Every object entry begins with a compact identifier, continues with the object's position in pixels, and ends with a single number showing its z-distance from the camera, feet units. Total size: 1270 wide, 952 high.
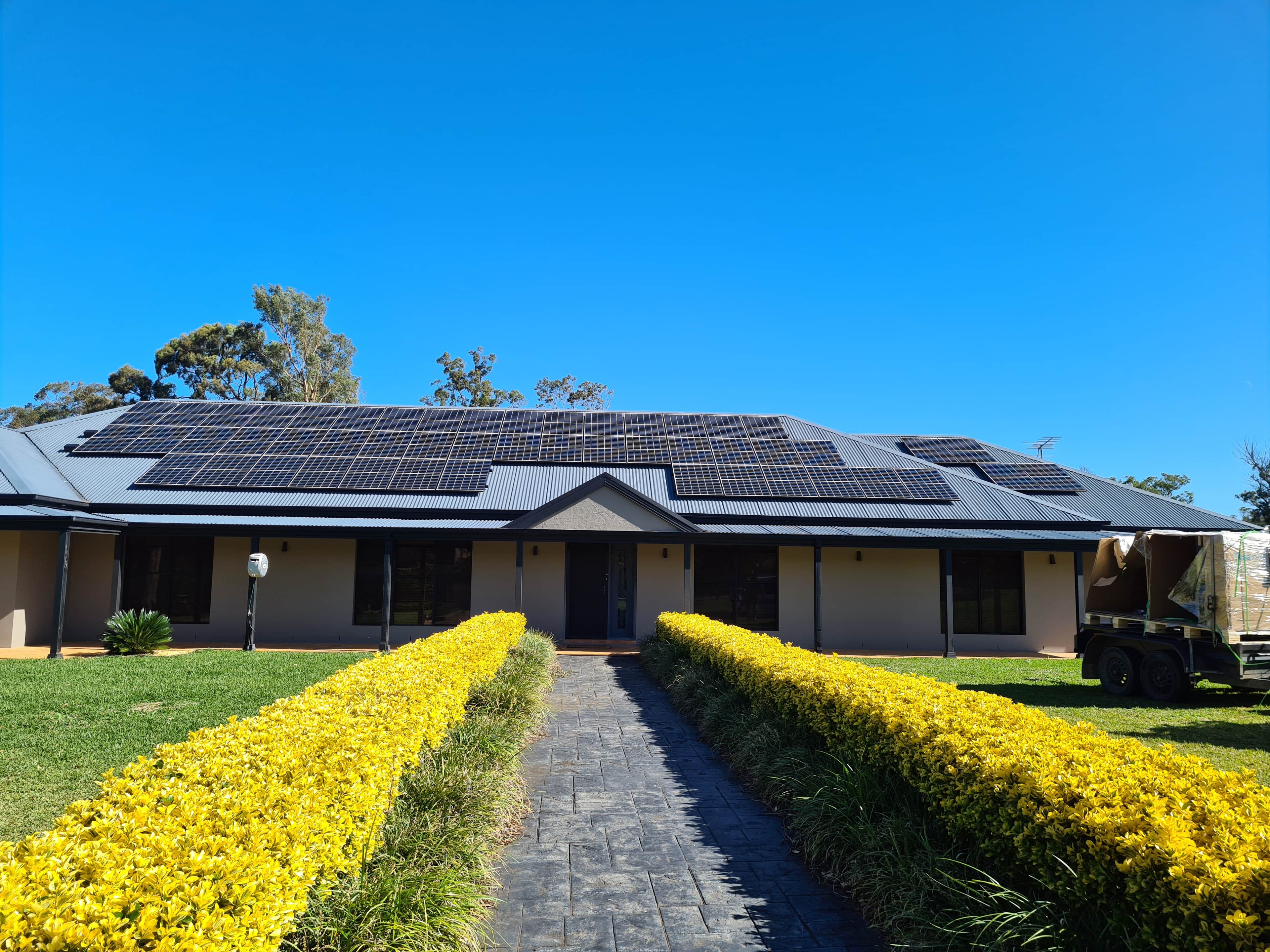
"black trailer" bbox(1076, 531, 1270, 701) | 34.94
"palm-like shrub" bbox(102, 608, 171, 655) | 49.60
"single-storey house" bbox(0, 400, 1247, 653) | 57.26
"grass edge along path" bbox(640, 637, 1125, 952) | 11.97
